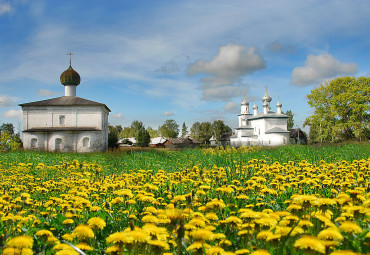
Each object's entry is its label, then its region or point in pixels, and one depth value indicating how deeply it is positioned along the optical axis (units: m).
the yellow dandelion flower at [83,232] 1.73
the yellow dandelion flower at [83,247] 1.59
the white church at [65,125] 35.00
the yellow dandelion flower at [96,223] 1.94
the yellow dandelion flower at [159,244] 1.51
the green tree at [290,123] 76.19
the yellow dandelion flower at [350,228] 1.61
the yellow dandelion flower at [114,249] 1.51
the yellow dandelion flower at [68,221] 2.44
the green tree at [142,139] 62.62
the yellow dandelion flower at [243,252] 1.66
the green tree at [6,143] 22.59
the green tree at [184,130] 103.31
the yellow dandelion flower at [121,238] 1.43
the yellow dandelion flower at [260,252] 1.44
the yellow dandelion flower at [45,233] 2.01
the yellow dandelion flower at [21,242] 1.58
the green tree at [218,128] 82.74
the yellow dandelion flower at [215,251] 1.58
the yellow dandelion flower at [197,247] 1.63
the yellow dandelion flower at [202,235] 1.67
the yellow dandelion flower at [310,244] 1.33
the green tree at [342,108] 39.22
